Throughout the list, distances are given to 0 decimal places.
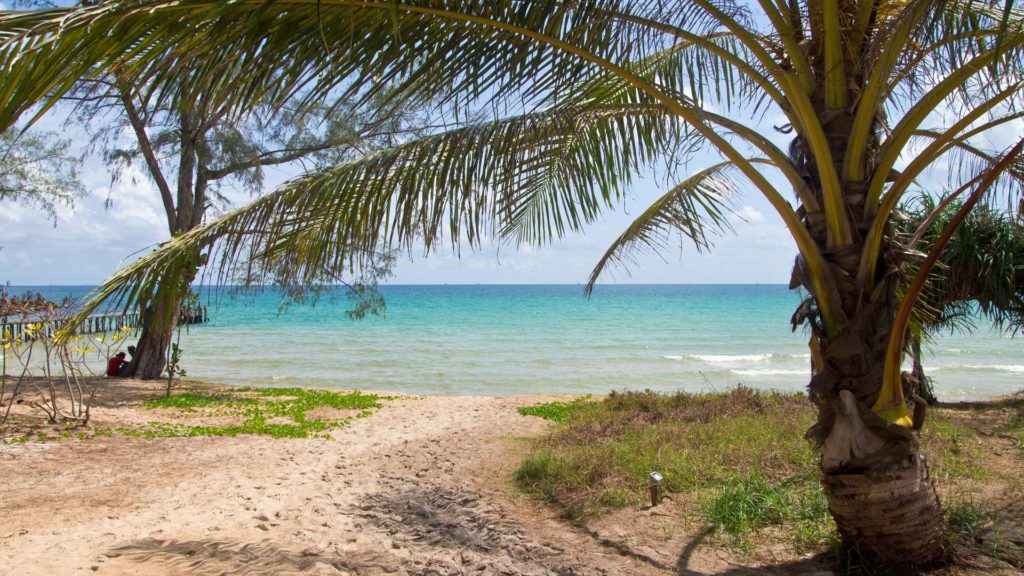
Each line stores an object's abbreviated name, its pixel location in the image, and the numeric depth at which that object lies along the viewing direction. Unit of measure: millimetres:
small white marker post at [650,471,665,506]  4828
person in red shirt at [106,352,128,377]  14227
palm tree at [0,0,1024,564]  2555
